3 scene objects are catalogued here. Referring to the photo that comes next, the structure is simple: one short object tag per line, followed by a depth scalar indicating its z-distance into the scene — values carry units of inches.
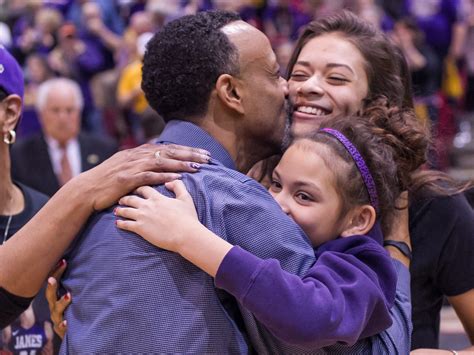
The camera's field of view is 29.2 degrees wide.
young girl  75.7
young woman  105.8
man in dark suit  252.5
